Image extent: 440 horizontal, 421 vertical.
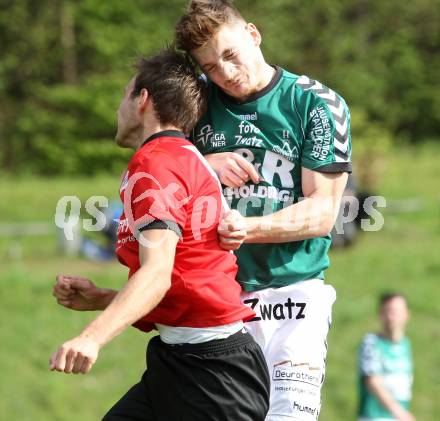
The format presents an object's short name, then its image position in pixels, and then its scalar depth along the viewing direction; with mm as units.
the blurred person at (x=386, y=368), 17234
